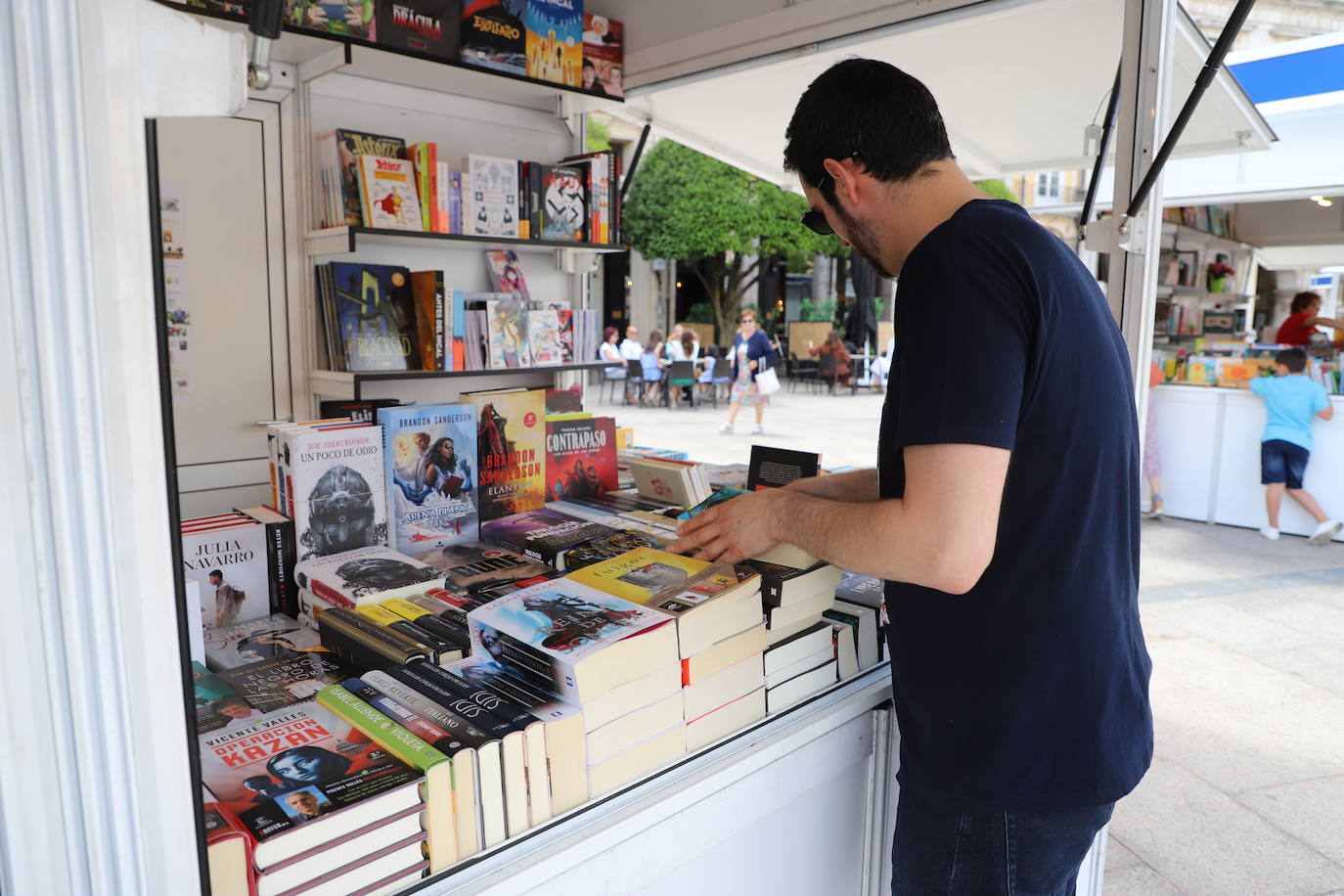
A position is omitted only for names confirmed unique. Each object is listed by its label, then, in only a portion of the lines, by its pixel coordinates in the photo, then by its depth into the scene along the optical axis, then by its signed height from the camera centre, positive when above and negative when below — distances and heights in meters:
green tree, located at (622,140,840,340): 19.30 +3.04
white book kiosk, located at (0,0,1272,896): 0.59 +0.00
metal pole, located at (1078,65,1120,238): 2.34 +0.55
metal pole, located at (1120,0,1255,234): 1.55 +0.52
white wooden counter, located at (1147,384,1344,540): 6.28 -0.82
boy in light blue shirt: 6.10 -0.55
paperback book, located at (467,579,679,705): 1.27 -0.44
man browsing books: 1.10 -0.23
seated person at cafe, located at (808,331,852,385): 16.83 -0.15
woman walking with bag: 11.02 -0.25
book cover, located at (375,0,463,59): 2.91 +1.09
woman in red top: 7.73 +0.25
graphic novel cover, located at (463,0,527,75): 3.12 +1.14
